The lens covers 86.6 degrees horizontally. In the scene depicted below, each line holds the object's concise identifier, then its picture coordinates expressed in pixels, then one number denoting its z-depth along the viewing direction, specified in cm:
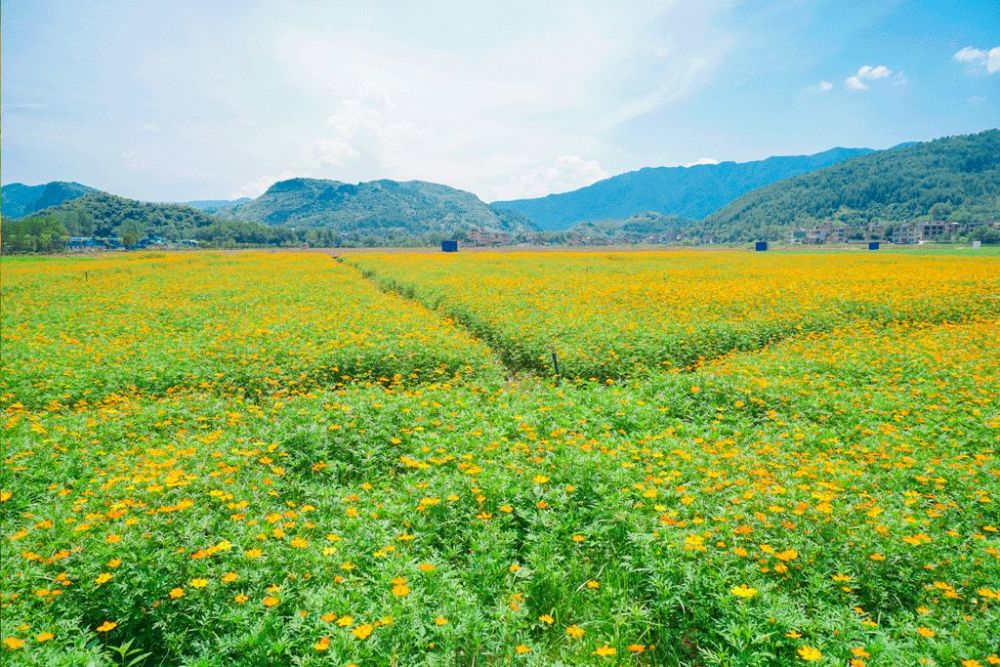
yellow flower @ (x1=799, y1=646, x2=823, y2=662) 357
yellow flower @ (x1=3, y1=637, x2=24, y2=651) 373
